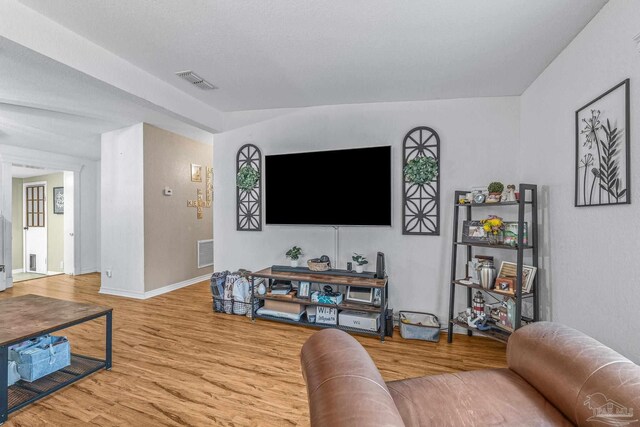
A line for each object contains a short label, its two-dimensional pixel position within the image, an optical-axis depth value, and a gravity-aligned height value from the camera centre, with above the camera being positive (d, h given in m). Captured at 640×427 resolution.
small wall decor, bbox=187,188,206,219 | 4.96 +0.16
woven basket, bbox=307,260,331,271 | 3.15 -0.56
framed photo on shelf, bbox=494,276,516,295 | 2.38 -0.57
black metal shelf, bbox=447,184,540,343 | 2.26 -0.34
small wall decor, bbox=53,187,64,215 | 6.01 +0.27
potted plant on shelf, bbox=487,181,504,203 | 2.49 +0.19
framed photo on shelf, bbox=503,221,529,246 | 2.37 -0.16
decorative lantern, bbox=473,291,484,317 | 2.63 -0.81
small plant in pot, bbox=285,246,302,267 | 3.32 -0.46
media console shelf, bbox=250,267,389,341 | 2.74 -0.75
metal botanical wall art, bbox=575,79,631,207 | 1.52 +0.36
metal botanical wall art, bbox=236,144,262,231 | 3.61 +0.31
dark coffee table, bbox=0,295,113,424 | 1.68 -0.71
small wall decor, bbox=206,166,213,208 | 5.25 +0.50
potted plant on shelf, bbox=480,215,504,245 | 2.46 -0.13
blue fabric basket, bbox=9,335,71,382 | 1.96 -0.97
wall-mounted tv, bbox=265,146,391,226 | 2.97 +0.27
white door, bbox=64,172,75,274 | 5.67 -0.21
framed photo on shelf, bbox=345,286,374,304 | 2.86 -0.79
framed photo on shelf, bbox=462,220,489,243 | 2.56 -0.17
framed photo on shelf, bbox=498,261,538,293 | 2.36 -0.49
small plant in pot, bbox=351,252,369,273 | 3.04 -0.50
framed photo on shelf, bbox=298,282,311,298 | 3.12 -0.80
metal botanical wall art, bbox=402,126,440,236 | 2.94 +0.31
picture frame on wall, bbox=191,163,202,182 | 4.91 +0.68
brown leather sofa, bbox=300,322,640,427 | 0.82 -0.55
